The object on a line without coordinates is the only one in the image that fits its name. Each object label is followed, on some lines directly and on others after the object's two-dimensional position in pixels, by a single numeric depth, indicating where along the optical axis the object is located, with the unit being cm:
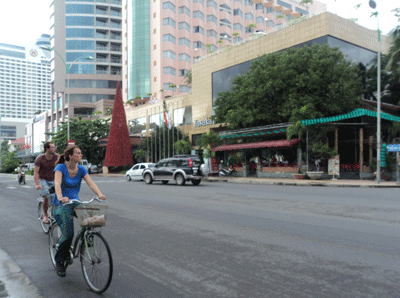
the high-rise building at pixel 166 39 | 6303
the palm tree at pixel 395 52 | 2482
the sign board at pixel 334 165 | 2472
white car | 2876
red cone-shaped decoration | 4272
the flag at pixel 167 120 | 4150
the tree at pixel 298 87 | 2659
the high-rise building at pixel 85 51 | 8138
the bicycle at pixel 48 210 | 657
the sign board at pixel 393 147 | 2009
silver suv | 2166
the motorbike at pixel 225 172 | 3274
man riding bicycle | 739
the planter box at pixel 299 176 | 2572
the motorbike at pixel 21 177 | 2520
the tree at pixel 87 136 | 4941
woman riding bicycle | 447
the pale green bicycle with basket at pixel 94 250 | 402
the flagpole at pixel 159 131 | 4372
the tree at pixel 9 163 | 6341
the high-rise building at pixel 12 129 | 15751
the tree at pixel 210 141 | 3372
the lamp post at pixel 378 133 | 2143
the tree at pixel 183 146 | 4134
